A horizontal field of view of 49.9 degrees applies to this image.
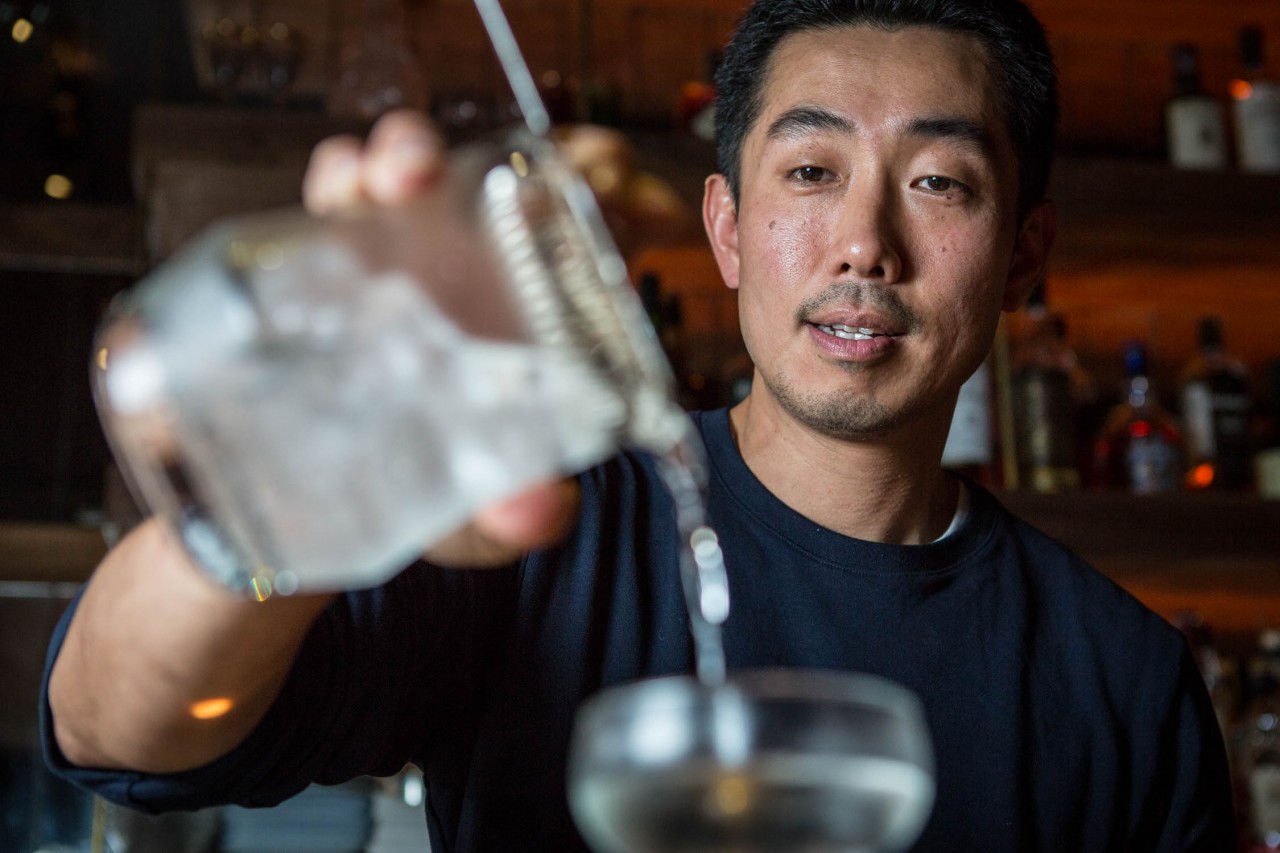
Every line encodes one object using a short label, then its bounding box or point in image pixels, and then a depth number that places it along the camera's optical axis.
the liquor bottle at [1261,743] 1.93
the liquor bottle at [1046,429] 1.89
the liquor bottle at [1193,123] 2.05
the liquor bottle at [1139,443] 1.95
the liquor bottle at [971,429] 1.75
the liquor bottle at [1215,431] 1.99
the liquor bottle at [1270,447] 1.97
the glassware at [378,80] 1.84
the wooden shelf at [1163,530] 1.81
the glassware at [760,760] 0.45
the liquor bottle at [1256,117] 2.04
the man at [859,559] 1.00
